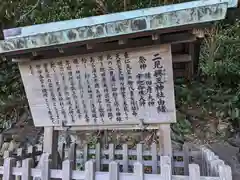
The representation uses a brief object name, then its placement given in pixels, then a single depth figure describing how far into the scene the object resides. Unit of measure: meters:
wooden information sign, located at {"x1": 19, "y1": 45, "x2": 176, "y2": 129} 1.86
